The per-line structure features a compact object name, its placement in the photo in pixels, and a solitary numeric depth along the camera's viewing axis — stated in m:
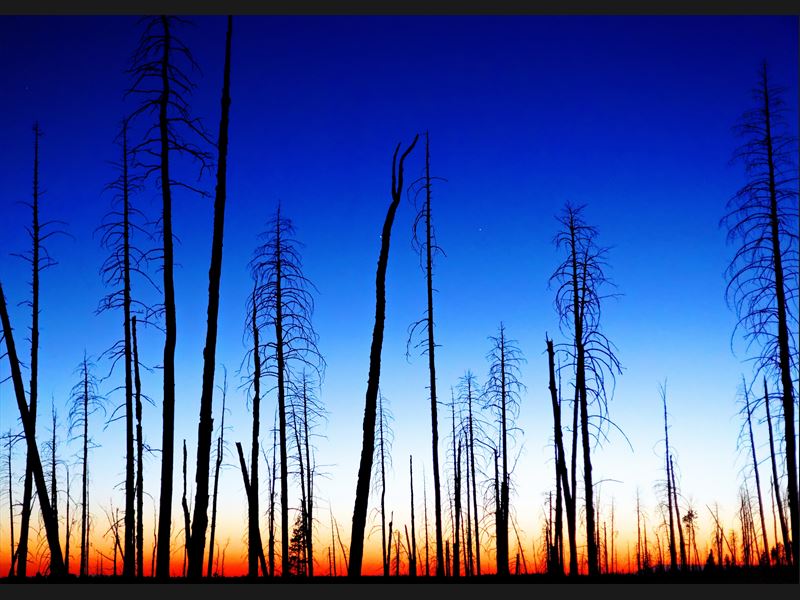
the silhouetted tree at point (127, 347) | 20.36
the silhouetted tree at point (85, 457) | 27.08
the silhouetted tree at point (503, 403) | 24.89
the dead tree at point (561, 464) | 21.25
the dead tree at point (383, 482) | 30.01
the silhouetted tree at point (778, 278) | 16.36
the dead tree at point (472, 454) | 31.45
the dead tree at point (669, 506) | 30.77
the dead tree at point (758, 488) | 26.48
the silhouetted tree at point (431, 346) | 22.56
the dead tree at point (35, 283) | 20.42
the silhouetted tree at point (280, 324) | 23.03
